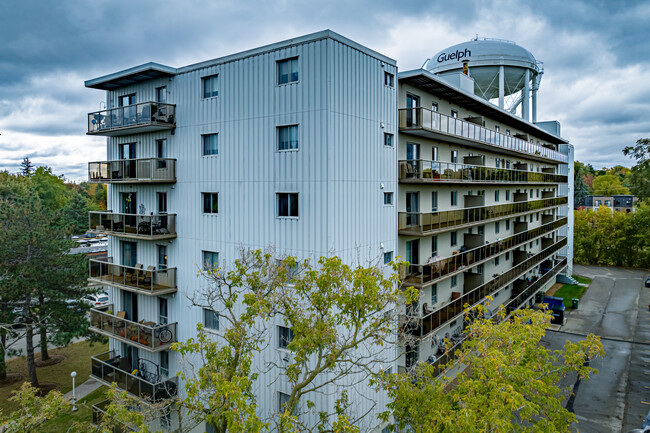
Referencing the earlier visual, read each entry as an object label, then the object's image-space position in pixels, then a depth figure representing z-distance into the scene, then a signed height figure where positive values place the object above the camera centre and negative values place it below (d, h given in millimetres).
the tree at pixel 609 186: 105375 +2906
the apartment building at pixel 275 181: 14625 +813
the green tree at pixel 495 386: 8586 -4381
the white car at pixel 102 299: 39597 -9576
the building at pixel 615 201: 92438 -914
